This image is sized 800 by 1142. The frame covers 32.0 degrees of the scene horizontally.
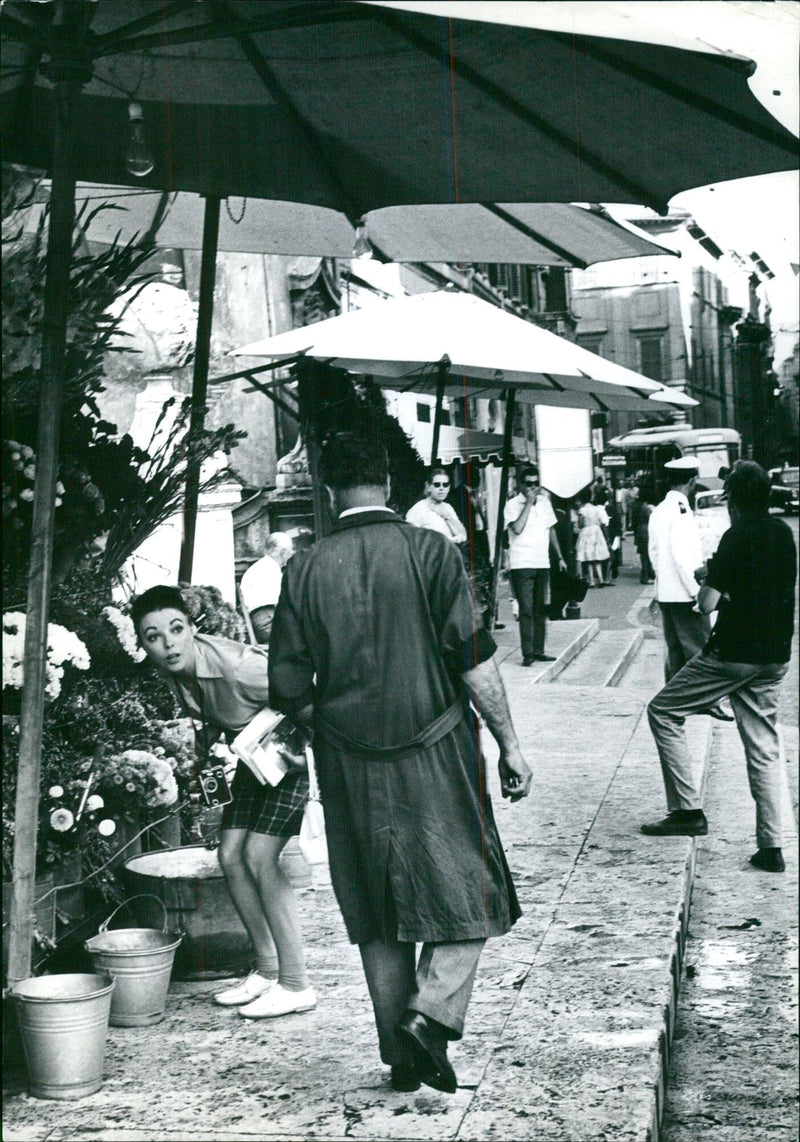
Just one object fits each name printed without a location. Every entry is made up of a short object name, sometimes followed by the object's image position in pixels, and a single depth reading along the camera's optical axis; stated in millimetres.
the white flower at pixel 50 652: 3992
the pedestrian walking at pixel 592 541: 16031
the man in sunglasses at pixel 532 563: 12266
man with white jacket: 7898
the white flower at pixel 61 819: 4121
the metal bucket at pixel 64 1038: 3609
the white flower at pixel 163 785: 4500
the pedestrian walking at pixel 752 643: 5973
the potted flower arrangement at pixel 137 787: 4398
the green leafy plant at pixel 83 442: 3764
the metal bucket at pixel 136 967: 4082
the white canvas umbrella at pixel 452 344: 7102
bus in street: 18609
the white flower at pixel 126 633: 4641
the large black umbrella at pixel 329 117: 3734
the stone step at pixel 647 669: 11781
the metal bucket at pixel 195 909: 4469
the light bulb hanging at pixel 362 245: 6277
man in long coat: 3572
